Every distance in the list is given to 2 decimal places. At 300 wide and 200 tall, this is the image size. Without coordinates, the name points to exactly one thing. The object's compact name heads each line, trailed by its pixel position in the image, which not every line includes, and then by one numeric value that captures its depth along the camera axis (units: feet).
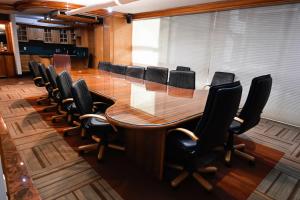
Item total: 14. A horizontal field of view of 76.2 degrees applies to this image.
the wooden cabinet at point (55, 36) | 28.43
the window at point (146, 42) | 19.22
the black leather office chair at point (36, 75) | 13.41
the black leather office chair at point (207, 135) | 4.79
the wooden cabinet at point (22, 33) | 25.88
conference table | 5.37
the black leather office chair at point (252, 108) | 6.37
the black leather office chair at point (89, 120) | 6.79
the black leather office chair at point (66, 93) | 8.38
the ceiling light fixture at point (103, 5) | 9.29
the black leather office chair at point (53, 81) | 9.97
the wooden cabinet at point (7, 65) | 22.54
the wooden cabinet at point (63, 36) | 29.27
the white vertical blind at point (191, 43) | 15.21
